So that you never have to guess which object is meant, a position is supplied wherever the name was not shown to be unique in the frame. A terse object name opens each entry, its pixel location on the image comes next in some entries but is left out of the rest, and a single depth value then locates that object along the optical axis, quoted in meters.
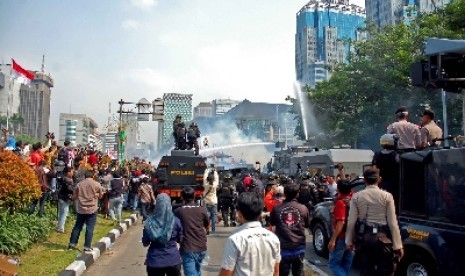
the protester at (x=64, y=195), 10.58
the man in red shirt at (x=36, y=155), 12.24
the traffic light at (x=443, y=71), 6.69
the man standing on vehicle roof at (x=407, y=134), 6.87
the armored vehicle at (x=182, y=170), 16.09
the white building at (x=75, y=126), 125.10
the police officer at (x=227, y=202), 13.90
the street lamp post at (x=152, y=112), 27.06
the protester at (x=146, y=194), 12.30
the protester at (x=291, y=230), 5.47
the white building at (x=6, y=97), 85.49
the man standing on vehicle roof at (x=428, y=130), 6.98
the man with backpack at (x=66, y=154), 14.11
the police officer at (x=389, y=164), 6.55
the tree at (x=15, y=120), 87.15
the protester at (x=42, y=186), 11.19
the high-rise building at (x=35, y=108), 123.19
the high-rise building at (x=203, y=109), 176.88
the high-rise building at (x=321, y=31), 122.75
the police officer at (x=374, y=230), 5.04
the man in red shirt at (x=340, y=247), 6.21
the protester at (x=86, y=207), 9.05
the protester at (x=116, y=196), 13.62
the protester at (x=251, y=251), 3.33
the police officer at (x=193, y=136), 17.64
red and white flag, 22.86
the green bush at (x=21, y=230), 8.06
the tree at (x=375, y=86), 26.23
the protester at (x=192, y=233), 5.68
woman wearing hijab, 5.07
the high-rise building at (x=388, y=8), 101.07
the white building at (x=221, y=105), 162.75
